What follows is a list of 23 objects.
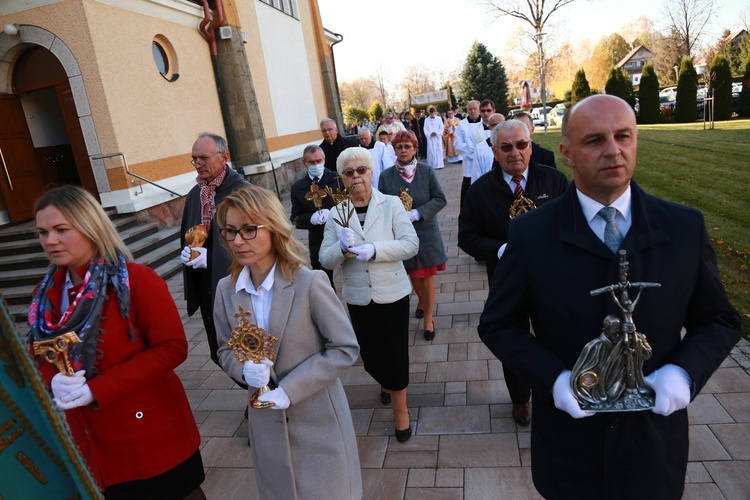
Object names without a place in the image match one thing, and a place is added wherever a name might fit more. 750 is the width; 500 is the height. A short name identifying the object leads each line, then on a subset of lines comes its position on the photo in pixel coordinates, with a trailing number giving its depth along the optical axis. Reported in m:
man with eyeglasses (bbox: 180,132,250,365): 3.79
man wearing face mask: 5.35
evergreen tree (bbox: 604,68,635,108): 31.15
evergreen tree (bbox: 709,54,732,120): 26.80
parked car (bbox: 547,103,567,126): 36.85
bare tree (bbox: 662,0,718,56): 43.16
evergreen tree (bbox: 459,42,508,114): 40.59
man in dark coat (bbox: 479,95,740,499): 1.69
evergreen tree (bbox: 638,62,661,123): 29.50
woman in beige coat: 2.31
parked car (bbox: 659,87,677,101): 37.41
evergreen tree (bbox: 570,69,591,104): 34.56
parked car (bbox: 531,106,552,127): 38.98
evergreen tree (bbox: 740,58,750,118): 27.66
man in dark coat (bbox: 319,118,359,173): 6.99
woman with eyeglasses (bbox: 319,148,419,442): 3.72
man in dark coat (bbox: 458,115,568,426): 3.57
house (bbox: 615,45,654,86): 89.25
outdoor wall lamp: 8.73
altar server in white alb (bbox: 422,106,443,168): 16.06
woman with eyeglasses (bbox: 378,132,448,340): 5.16
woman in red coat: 2.26
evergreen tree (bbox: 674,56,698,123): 27.34
